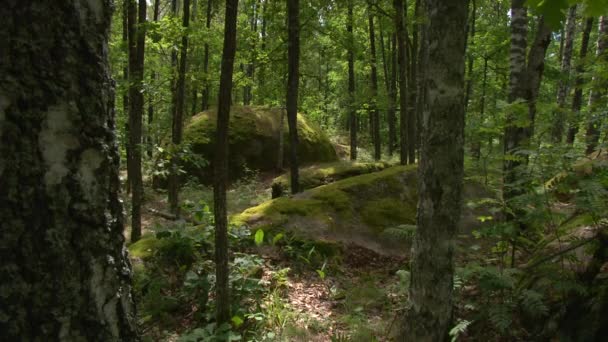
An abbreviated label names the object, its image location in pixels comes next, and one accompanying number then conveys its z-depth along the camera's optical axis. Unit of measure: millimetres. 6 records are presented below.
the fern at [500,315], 3531
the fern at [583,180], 3476
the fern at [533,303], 3506
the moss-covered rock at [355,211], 7605
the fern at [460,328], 3487
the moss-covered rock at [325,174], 11719
